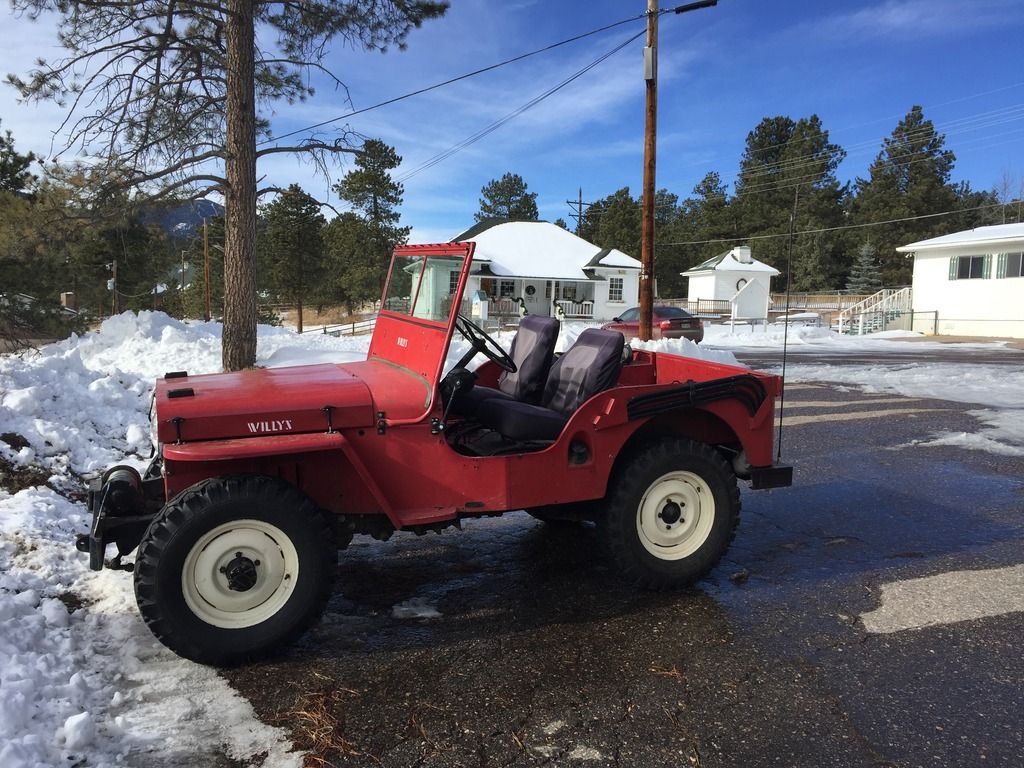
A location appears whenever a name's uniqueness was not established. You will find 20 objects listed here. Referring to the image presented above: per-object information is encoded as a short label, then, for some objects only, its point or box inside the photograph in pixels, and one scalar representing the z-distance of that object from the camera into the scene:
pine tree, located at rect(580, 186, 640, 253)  52.59
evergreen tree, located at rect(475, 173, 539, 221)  67.69
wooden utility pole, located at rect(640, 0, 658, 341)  14.10
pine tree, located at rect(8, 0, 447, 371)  10.23
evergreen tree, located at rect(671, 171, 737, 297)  57.25
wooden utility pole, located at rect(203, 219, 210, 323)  26.89
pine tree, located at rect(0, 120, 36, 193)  16.08
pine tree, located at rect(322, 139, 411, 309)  40.47
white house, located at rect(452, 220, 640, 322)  35.47
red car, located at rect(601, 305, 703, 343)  21.77
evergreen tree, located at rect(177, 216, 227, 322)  36.53
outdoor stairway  31.75
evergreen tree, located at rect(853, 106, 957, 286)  50.44
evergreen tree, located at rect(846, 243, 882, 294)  48.16
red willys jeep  3.03
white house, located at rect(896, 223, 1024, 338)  27.67
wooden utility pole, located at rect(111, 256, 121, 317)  24.41
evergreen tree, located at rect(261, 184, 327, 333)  37.72
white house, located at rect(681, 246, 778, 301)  41.19
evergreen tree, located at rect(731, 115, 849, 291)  52.88
